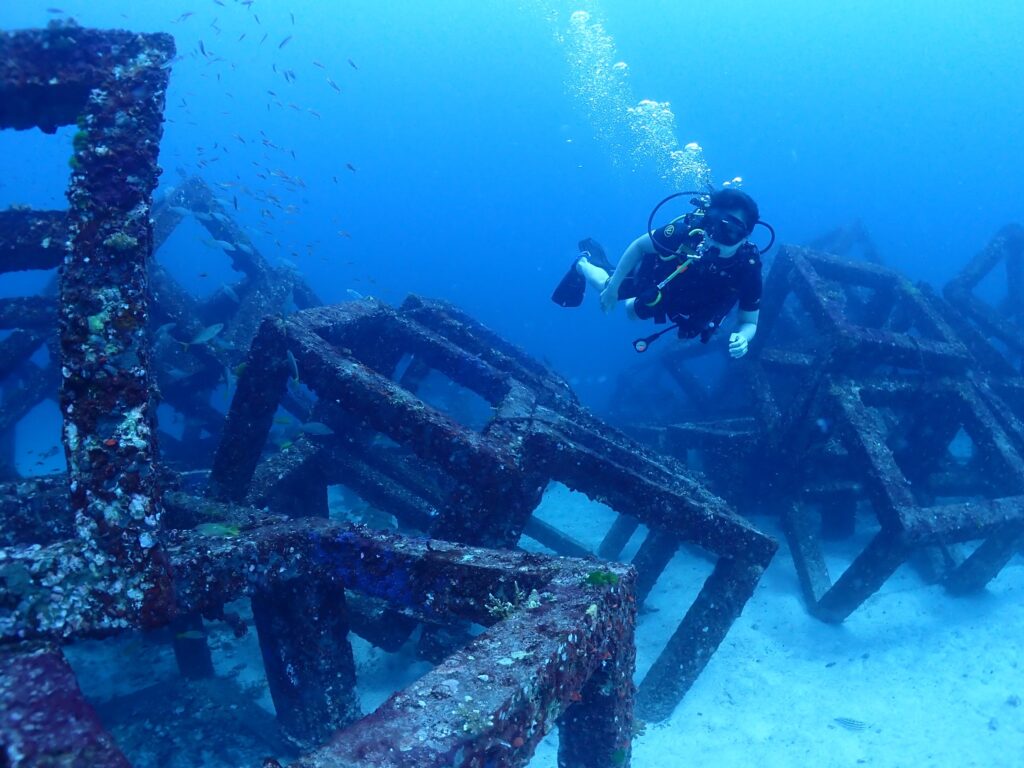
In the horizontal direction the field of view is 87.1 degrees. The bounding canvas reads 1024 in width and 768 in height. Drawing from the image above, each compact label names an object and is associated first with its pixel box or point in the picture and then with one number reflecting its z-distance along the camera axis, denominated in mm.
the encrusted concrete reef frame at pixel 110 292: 2236
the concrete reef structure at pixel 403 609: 1693
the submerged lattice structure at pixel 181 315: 4359
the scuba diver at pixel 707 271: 5688
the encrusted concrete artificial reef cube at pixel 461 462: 4348
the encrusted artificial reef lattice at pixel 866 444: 6375
